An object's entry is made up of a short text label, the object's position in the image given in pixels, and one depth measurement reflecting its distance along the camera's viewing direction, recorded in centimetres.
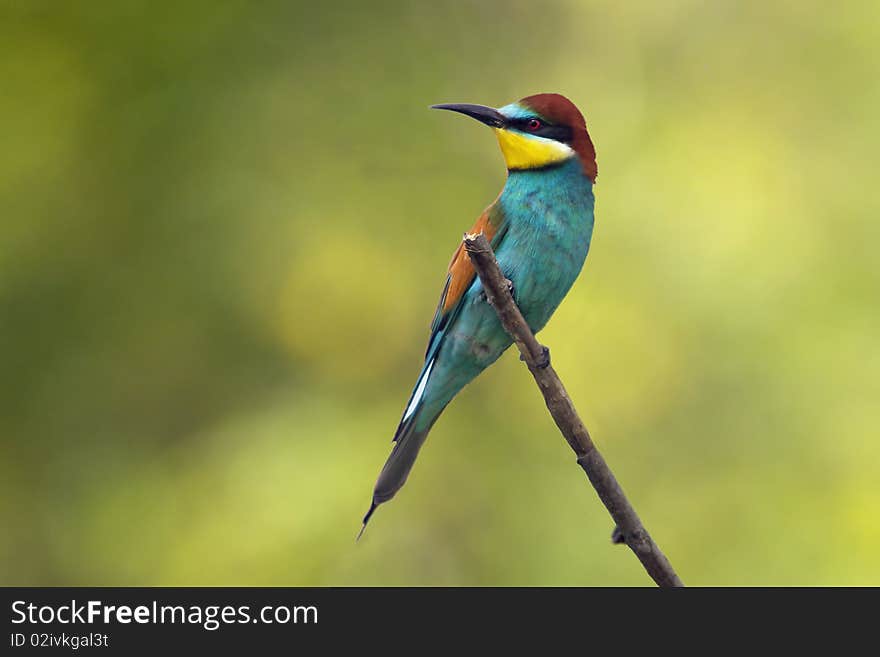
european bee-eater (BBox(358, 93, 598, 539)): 717
